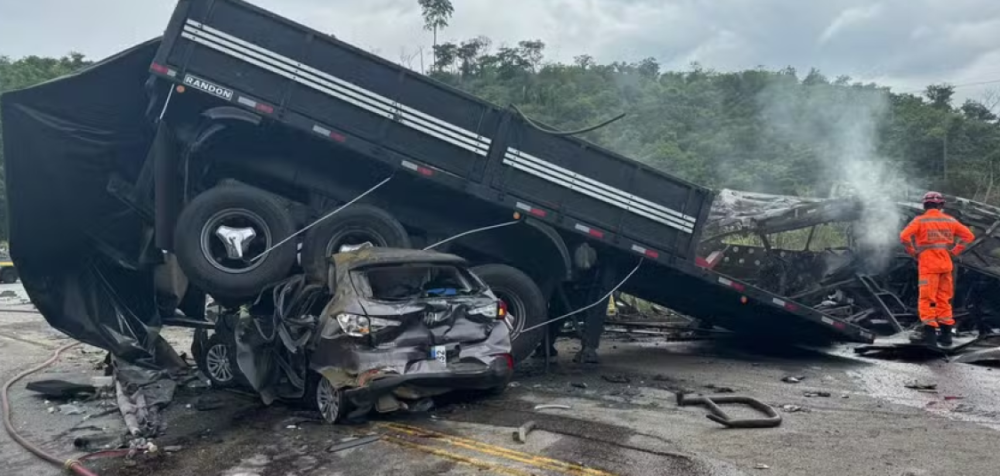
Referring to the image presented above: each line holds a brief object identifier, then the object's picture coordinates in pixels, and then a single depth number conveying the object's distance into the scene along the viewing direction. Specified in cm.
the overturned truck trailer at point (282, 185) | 742
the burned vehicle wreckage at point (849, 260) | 1009
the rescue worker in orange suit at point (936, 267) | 908
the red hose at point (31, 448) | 481
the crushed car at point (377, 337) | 573
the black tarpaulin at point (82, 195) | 757
